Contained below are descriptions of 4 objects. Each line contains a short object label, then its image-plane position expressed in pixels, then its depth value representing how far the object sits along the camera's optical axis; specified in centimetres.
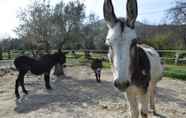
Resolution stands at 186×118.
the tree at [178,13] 1956
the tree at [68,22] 1108
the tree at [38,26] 1070
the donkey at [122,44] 255
